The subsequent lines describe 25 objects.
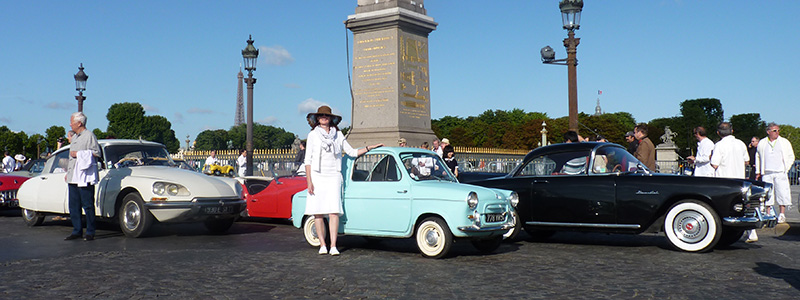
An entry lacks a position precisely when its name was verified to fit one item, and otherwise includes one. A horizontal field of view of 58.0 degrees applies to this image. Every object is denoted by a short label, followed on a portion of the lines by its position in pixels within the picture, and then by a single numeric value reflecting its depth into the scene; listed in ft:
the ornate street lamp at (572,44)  49.60
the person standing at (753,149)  57.04
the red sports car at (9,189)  48.39
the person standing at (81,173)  32.65
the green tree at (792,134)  491.67
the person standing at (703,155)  35.35
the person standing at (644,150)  38.59
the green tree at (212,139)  451.53
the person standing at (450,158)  49.65
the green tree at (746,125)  374.65
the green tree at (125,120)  316.74
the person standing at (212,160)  73.37
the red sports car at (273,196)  39.19
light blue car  26.17
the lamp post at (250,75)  76.43
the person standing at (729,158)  34.47
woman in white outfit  27.43
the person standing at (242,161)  77.66
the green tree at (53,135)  299.03
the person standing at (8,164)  76.47
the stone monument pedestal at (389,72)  61.67
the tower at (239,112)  610.73
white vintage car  33.22
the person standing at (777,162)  37.22
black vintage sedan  28.40
